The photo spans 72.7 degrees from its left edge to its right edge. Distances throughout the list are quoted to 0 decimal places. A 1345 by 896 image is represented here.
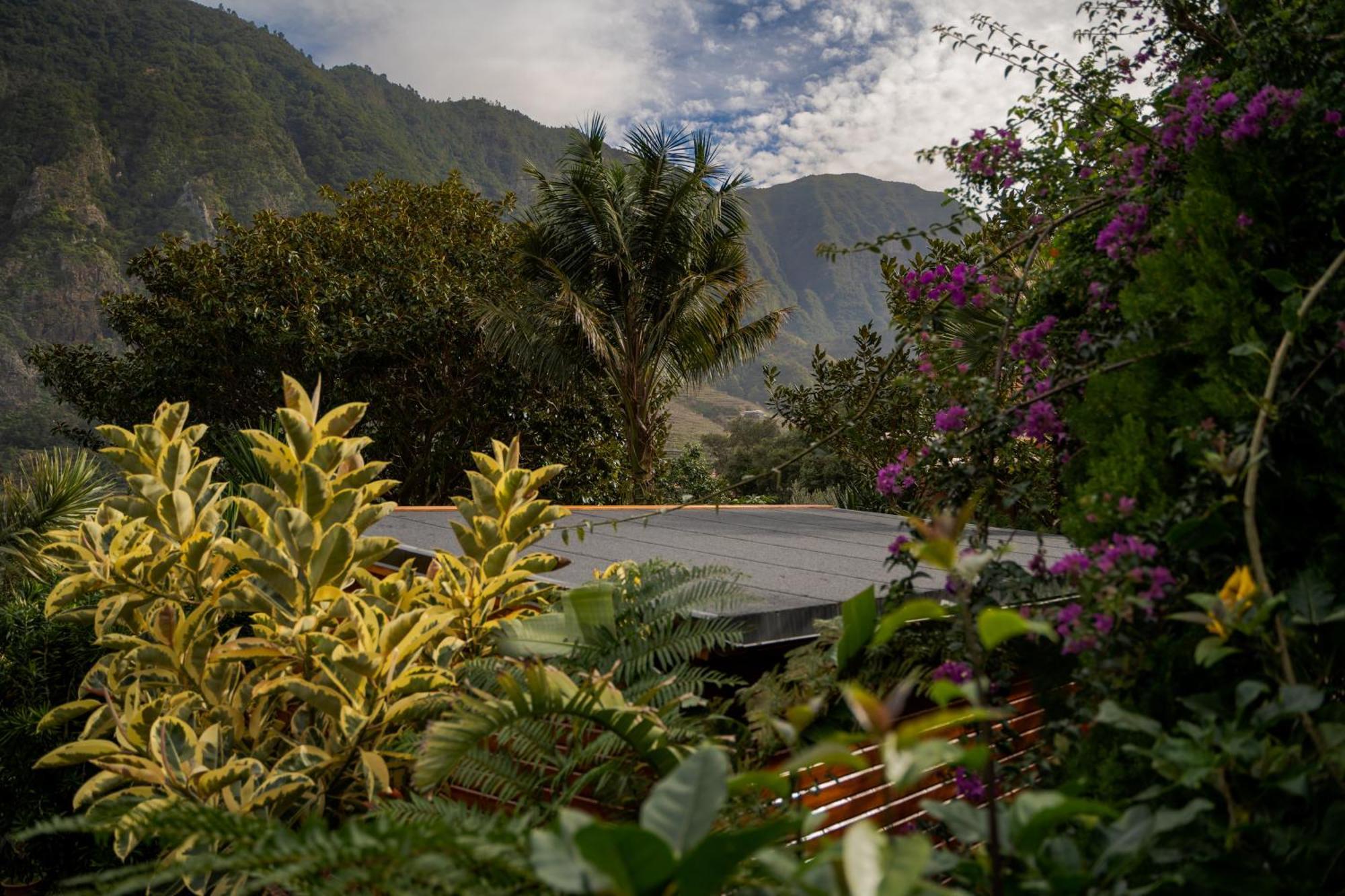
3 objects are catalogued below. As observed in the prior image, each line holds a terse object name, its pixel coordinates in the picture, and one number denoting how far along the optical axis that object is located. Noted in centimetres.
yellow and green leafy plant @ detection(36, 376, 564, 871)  218
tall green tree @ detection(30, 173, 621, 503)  1944
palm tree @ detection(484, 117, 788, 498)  1731
